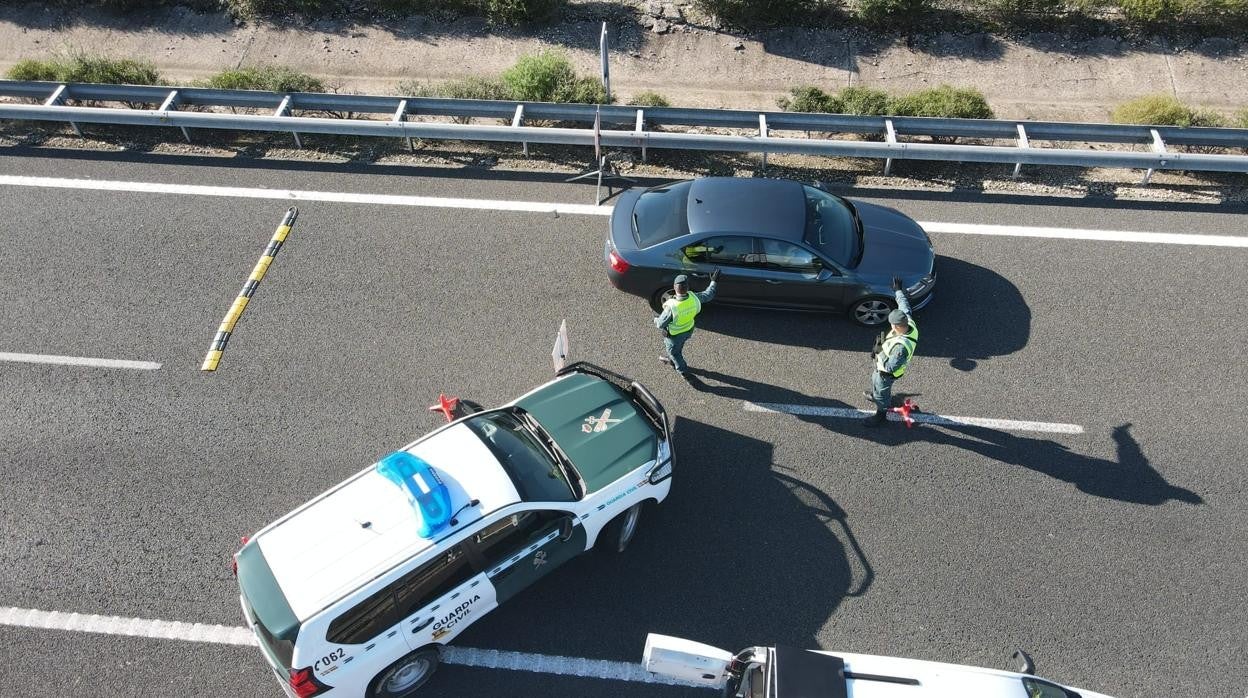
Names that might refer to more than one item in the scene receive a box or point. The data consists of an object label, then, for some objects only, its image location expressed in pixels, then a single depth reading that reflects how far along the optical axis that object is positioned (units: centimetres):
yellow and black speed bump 943
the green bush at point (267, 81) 1255
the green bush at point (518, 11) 1389
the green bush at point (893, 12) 1336
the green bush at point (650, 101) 1229
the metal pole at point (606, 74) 1142
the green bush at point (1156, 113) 1168
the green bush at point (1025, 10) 1357
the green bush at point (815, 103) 1205
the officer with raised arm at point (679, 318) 834
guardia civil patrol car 613
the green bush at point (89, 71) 1278
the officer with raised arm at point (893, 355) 795
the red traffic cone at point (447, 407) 877
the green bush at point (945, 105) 1178
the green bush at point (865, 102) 1184
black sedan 909
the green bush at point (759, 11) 1364
